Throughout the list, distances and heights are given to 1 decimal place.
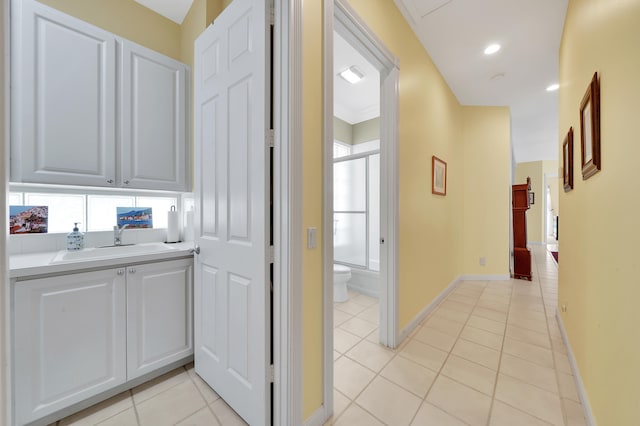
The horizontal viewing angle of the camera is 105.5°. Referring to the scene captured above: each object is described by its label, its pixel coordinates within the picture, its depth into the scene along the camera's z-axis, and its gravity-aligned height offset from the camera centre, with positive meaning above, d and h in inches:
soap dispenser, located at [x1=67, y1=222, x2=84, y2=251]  65.9 -7.3
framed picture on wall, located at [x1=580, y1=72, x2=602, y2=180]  48.4 +18.1
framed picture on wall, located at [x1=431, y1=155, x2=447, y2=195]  108.1 +17.3
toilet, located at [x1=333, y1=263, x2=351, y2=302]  118.1 -34.2
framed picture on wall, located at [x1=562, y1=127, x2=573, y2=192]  74.4 +16.9
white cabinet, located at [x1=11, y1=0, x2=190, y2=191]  55.0 +28.0
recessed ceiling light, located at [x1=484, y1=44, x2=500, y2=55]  98.5 +67.7
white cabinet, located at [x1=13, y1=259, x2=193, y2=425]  46.9 -26.5
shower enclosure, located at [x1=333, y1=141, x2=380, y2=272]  136.6 +1.8
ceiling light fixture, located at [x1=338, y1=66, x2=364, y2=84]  120.4 +71.1
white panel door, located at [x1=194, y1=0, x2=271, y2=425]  46.1 +0.9
